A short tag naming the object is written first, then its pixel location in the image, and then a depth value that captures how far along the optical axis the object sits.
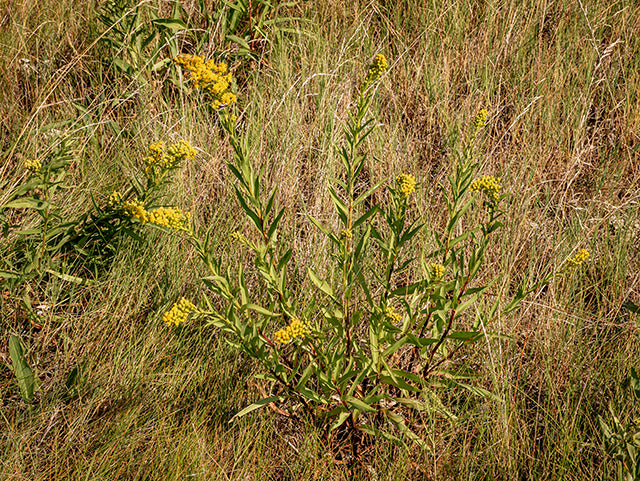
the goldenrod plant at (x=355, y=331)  1.56
